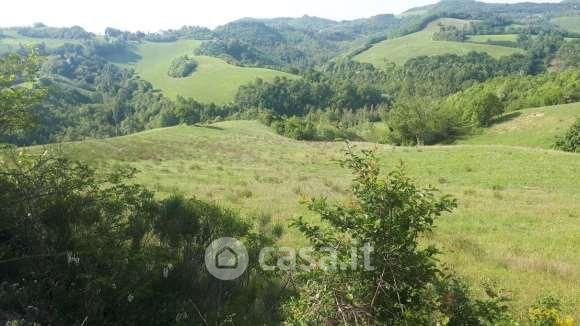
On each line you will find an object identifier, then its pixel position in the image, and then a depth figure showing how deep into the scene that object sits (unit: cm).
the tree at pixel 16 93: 753
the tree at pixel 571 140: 5371
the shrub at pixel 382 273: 456
